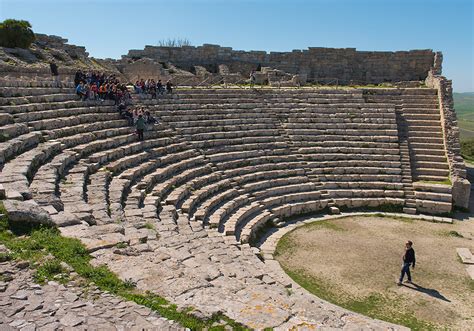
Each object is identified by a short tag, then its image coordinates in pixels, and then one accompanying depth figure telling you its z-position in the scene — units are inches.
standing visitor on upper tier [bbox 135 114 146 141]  568.1
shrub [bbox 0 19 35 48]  883.9
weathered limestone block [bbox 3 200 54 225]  253.1
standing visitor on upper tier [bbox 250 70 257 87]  988.9
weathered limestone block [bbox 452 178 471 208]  636.1
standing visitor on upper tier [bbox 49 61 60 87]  662.5
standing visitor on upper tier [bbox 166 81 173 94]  733.9
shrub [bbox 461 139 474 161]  1109.1
